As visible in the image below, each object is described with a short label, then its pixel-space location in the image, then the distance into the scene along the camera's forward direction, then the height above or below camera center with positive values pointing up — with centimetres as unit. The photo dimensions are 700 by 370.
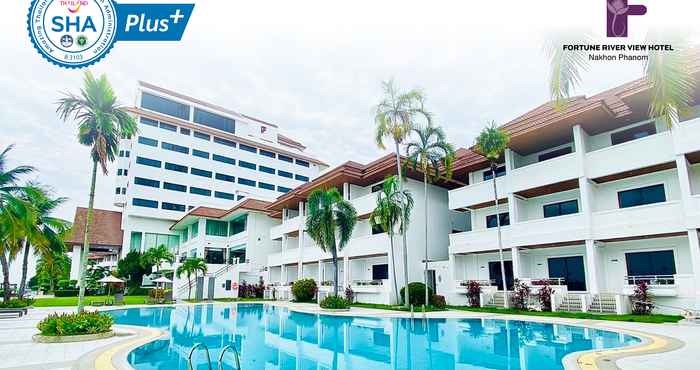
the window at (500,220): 2764 +307
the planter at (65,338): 1295 -215
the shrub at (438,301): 2559 -215
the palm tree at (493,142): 2339 +687
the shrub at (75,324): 1326 -178
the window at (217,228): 5075 +490
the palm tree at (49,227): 3022 +312
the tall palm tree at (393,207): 2572 +361
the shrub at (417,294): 2600 -170
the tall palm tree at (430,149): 2581 +721
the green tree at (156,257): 4553 +129
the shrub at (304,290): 3391 -182
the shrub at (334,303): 2570 -220
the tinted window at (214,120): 6244 +2225
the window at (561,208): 2422 +334
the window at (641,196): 2056 +344
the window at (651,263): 1991 +7
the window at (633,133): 2144 +682
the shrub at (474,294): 2553 -170
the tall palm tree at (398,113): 2566 +934
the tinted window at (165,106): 5791 +2278
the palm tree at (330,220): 2808 +317
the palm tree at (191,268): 3872 +1
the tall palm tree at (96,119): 1477 +539
